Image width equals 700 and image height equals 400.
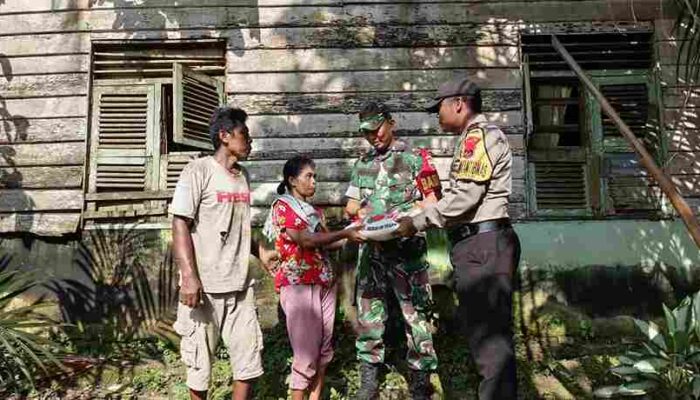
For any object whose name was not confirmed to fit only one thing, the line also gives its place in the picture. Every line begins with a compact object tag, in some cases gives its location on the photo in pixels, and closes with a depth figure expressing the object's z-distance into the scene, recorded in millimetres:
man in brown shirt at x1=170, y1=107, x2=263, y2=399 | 3236
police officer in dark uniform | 2885
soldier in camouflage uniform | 3645
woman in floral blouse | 3473
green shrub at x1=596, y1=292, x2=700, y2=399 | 3463
